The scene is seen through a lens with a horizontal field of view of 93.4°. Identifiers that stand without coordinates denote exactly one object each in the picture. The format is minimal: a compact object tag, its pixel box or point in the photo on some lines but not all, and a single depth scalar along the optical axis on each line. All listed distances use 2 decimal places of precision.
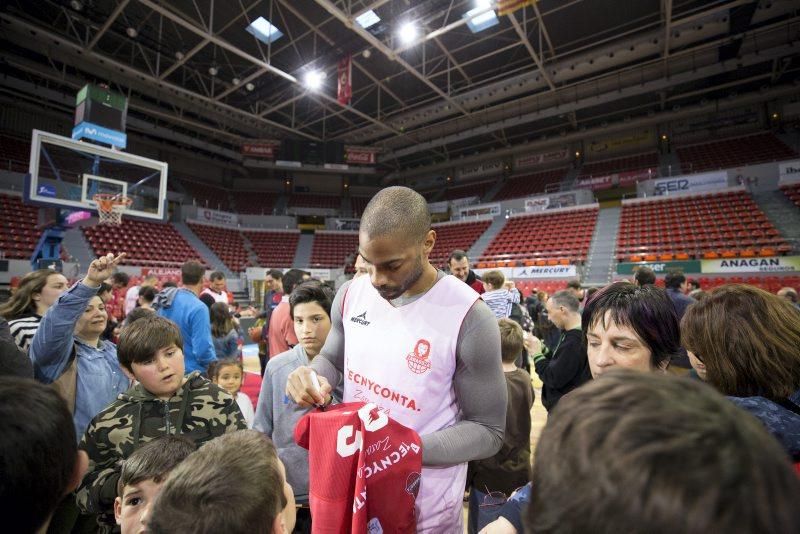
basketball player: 1.26
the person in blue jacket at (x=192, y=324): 3.36
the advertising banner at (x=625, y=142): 19.48
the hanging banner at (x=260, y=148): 19.84
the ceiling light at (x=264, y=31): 11.95
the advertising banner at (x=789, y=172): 13.55
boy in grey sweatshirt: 1.87
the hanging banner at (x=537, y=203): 18.50
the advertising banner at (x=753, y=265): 10.40
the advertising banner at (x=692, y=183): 14.73
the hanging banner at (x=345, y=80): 12.41
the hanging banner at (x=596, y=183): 18.16
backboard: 7.80
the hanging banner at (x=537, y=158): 21.91
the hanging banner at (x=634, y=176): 17.12
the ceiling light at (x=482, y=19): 9.85
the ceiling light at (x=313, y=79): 12.74
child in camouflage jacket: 1.61
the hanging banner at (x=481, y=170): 23.92
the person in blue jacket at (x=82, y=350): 2.05
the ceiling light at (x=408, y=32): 10.19
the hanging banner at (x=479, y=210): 20.19
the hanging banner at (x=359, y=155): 20.56
